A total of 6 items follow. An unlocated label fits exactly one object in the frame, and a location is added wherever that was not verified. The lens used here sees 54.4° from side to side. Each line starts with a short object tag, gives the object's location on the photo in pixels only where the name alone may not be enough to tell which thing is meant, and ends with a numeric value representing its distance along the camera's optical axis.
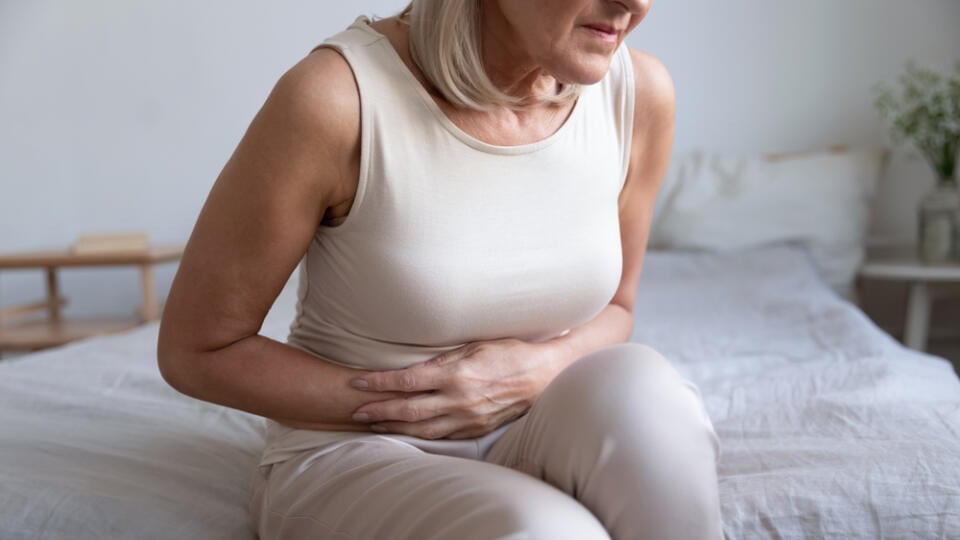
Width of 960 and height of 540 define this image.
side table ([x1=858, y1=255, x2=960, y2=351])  2.57
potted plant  2.71
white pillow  2.64
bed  0.91
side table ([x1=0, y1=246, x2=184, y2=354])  2.75
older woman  0.82
